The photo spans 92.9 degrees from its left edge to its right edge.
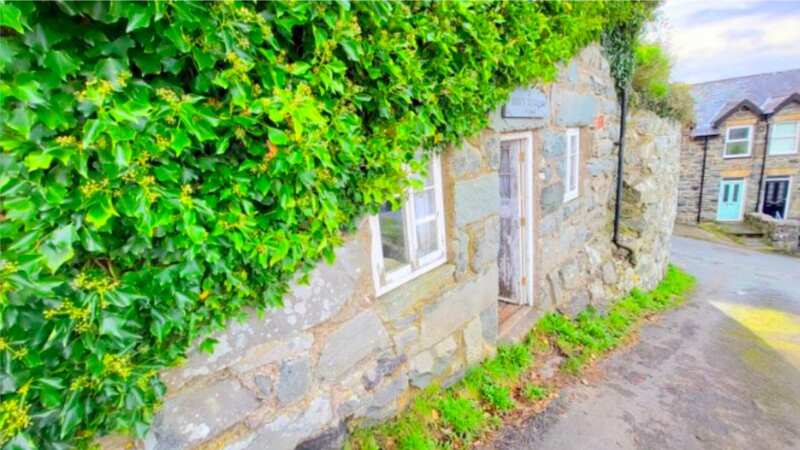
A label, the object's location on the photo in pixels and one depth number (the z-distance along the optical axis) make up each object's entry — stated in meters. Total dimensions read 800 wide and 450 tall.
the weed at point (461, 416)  2.71
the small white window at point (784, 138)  17.08
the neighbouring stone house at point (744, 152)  17.28
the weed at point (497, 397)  3.05
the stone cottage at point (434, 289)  1.75
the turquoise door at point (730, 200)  18.55
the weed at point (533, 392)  3.27
